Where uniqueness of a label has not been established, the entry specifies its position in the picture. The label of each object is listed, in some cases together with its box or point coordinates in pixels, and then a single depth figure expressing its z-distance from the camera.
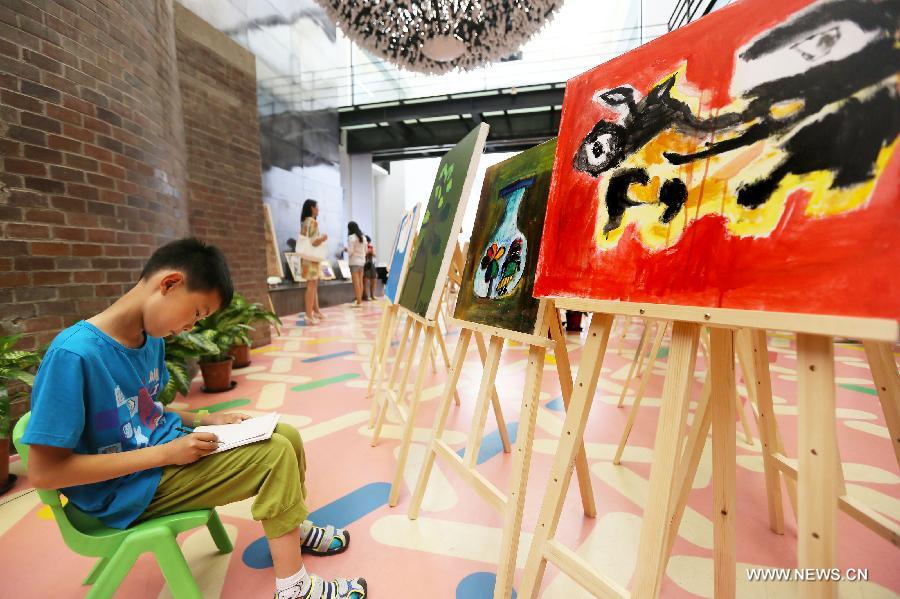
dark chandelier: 1.89
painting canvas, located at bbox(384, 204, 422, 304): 2.15
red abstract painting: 0.52
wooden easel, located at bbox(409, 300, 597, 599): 0.96
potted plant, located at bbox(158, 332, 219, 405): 2.42
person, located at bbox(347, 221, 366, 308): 6.82
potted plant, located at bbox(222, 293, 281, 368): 2.98
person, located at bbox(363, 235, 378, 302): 8.71
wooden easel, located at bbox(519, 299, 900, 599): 0.52
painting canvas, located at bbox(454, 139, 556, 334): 1.15
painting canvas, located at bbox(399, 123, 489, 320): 1.40
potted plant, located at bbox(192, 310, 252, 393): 2.69
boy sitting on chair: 0.79
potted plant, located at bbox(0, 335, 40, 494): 1.51
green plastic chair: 0.84
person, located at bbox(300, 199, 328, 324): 5.24
